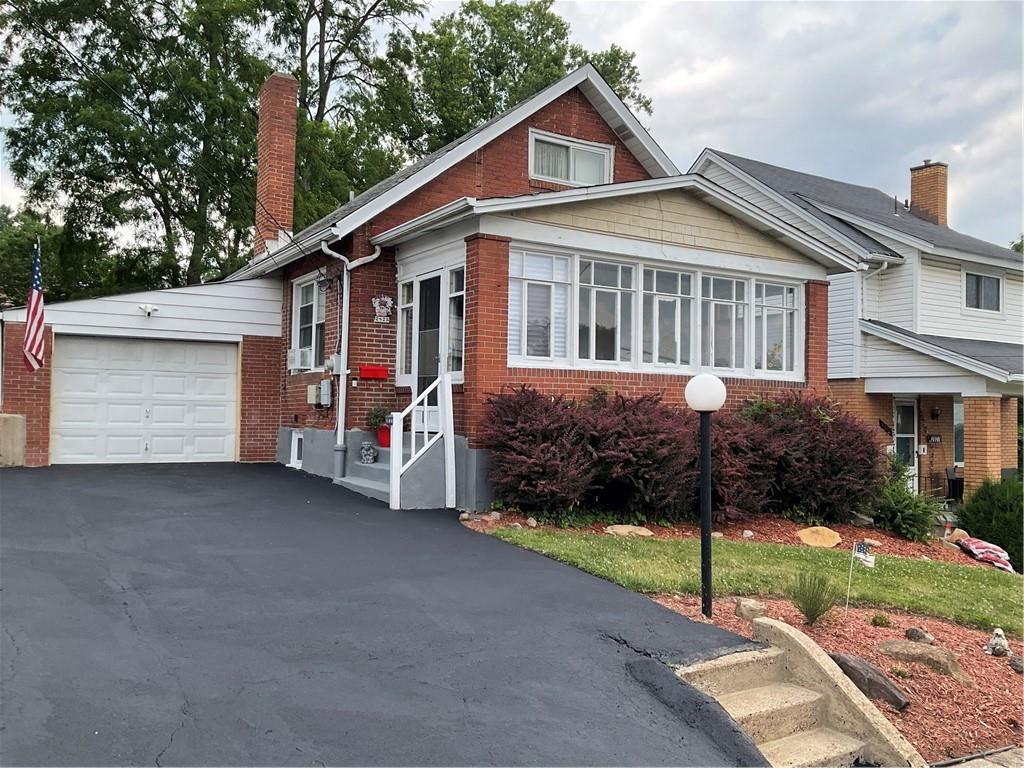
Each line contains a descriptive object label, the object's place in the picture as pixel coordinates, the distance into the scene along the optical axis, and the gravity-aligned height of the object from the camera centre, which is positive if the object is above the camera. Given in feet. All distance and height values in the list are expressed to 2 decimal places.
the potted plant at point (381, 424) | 36.52 -1.04
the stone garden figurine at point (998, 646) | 19.65 -6.04
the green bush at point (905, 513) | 37.24 -5.08
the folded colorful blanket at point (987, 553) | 38.37 -7.23
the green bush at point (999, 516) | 44.57 -6.36
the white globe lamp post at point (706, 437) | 18.88 -0.77
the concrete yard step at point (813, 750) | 13.70 -6.23
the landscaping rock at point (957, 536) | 42.22 -7.02
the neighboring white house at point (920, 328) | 53.88 +6.49
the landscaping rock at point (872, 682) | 15.75 -5.66
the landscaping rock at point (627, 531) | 29.43 -4.81
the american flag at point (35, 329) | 35.94 +3.21
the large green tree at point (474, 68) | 88.33 +42.04
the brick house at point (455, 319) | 32.68 +4.21
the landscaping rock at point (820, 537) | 32.22 -5.46
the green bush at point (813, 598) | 18.56 -4.62
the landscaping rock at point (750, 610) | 18.93 -5.02
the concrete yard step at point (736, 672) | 15.28 -5.37
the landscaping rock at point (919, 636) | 19.30 -5.72
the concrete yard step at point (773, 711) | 14.38 -5.73
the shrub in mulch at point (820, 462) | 35.58 -2.54
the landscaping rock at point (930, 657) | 17.37 -5.63
